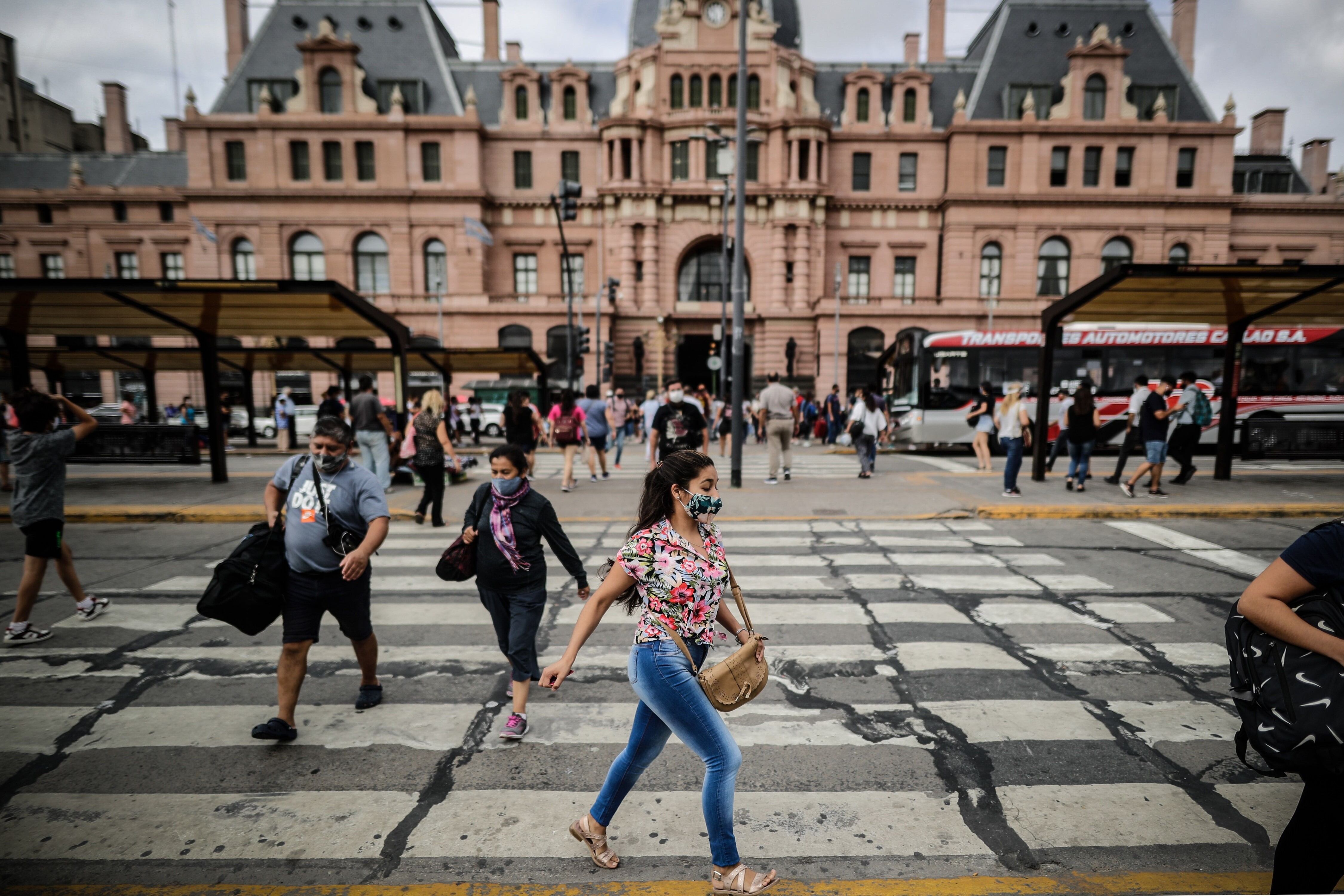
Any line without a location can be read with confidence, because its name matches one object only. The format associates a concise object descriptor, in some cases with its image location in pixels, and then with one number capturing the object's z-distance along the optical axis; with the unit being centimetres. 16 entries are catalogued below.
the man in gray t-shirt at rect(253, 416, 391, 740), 370
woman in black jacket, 382
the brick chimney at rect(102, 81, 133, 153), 4784
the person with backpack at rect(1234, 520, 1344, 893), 200
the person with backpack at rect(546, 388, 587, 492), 1170
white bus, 1831
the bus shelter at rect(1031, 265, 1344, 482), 1041
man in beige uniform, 1249
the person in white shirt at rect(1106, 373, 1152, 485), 1112
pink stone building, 3844
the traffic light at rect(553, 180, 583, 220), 1733
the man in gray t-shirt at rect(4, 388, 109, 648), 508
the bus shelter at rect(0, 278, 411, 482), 1087
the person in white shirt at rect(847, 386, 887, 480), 1359
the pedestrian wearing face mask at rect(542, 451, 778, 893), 252
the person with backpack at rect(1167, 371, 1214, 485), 1130
